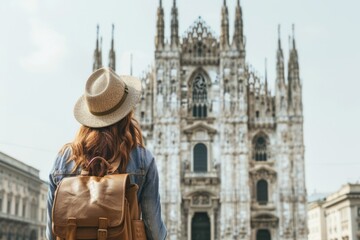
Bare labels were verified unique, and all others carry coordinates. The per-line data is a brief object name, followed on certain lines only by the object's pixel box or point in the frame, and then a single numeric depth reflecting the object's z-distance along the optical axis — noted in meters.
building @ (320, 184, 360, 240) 49.21
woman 3.05
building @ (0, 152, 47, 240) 39.75
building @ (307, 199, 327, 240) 64.44
